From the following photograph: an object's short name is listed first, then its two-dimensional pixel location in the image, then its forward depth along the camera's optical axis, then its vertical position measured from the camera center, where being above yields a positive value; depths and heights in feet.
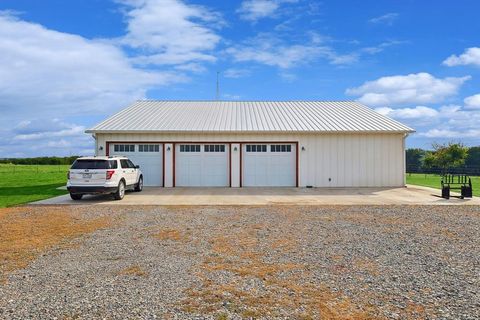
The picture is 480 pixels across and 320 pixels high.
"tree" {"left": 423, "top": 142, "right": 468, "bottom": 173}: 106.73 +2.00
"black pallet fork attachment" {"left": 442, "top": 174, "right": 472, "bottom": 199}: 53.42 -3.83
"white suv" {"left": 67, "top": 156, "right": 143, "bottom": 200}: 49.16 -1.30
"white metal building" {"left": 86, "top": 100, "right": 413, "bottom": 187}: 68.28 +1.93
